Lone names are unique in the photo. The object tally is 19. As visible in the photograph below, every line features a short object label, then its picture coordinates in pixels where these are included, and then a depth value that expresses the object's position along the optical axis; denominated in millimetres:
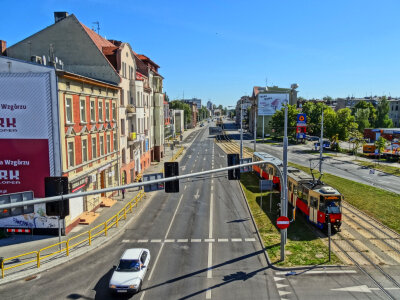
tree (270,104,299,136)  100875
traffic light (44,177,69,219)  12023
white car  16000
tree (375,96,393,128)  129500
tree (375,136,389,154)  63844
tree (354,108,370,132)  117500
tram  24047
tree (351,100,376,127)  138138
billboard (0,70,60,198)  23922
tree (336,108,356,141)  78250
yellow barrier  19094
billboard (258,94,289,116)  125312
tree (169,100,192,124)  170125
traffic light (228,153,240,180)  17208
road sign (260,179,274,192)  26378
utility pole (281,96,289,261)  20016
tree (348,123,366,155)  72125
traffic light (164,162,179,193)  15093
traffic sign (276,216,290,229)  20266
